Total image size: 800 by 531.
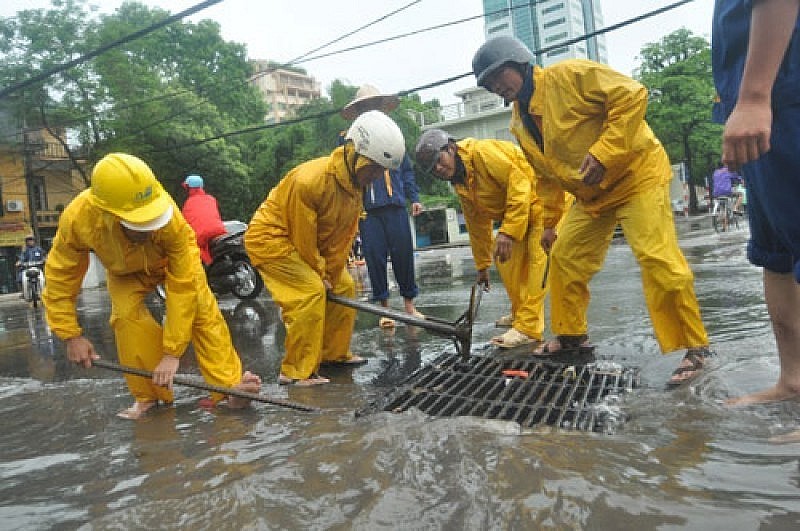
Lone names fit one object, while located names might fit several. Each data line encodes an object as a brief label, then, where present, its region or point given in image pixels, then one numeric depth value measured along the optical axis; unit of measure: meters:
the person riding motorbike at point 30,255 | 15.20
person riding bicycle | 13.23
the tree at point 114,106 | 22.55
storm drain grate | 2.34
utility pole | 23.59
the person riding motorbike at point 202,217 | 7.65
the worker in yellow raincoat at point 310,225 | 3.26
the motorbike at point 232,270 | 7.84
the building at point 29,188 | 24.34
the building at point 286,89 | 87.44
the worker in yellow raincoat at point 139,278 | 2.68
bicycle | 13.20
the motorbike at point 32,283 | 13.09
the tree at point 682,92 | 28.64
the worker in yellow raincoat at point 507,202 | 3.77
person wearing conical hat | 5.00
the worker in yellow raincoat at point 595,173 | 2.72
